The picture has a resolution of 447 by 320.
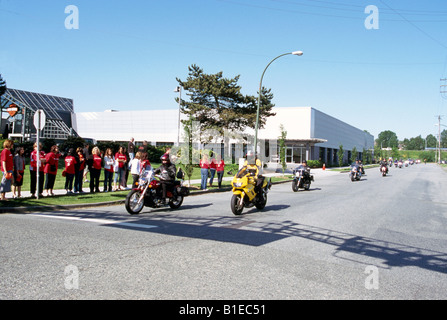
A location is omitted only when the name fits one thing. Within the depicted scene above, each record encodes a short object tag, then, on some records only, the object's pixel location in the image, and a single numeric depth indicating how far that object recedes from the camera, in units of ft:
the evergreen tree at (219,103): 120.26
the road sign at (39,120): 38.53
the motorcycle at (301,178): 59.41
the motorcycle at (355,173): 87.94
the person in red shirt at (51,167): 40.47
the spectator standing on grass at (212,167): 59.26
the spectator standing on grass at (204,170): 54.13
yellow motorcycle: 32.40
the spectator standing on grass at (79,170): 44.70
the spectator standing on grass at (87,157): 45.84
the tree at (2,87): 141.90
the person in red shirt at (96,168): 45.55
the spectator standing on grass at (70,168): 43.29
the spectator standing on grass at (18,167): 37.40
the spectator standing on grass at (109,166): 47.60
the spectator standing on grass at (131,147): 56.14
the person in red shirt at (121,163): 49.52
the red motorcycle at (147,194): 31.27
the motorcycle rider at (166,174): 33.85
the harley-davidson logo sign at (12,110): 109.40
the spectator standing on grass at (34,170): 38.99
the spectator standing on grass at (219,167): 58.30
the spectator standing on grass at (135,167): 40.12
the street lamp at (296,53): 70.66
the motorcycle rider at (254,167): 34.71
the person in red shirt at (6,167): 34.91
